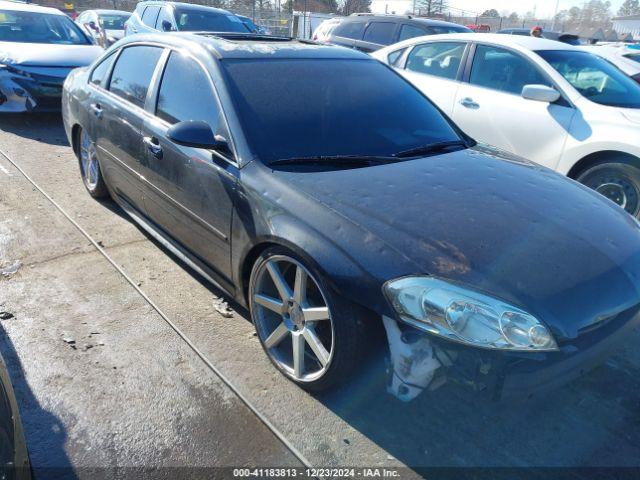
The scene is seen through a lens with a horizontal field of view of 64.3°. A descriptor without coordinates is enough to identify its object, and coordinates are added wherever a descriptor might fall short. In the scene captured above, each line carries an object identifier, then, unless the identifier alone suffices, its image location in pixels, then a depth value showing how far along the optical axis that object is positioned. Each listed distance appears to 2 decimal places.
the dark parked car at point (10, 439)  1.40
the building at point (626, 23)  58.31
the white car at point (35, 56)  6.86
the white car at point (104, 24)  13.09
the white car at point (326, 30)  10.34
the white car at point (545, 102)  4.48
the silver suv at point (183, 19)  10.11
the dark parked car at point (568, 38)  7.24
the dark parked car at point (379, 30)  9.48
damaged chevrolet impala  1.97
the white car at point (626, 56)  9.23
